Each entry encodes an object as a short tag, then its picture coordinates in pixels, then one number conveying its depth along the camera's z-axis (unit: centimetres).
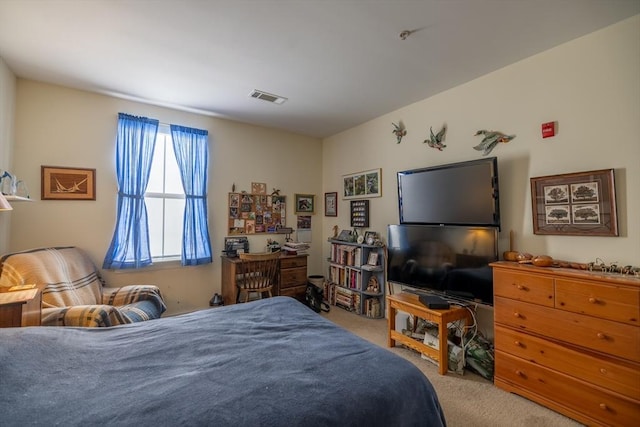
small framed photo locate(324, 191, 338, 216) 447
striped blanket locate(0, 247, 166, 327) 190
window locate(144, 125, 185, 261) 339
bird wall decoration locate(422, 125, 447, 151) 297
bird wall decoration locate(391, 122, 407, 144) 340
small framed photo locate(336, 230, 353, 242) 391
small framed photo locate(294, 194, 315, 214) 447
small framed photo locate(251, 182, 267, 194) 406
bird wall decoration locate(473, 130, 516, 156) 248
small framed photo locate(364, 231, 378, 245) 358
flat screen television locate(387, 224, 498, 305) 235
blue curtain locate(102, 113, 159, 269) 304
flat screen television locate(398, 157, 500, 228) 239
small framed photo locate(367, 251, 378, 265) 358
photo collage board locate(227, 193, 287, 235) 389
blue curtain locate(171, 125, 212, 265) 344
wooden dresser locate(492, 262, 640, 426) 158
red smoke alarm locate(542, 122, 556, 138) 219
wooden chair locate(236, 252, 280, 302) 341
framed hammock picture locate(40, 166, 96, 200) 277
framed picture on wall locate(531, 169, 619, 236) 191
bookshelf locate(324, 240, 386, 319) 356
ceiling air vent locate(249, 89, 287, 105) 299
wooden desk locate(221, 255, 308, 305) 342
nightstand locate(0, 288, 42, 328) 158
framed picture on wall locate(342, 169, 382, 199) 374
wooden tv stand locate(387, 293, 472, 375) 231
